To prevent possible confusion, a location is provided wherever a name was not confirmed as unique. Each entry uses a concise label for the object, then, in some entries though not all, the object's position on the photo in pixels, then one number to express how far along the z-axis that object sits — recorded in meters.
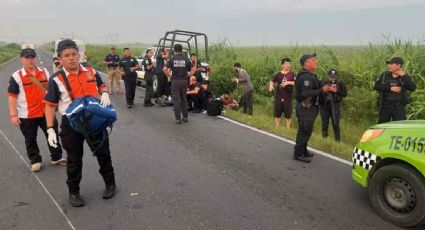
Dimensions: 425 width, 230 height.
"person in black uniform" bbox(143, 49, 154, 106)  12.23
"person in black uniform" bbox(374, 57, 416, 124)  6.91
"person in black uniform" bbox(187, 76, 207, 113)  11.20
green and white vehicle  4.09
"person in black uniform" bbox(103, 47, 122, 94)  14.95
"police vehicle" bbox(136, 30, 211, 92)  13.17
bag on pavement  10.66
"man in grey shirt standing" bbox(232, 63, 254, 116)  11.12
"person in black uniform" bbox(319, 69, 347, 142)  8.04
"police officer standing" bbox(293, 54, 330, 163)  6.25
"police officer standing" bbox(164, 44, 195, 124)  9.55
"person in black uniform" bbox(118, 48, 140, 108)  12.00
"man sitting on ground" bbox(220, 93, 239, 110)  12.05
